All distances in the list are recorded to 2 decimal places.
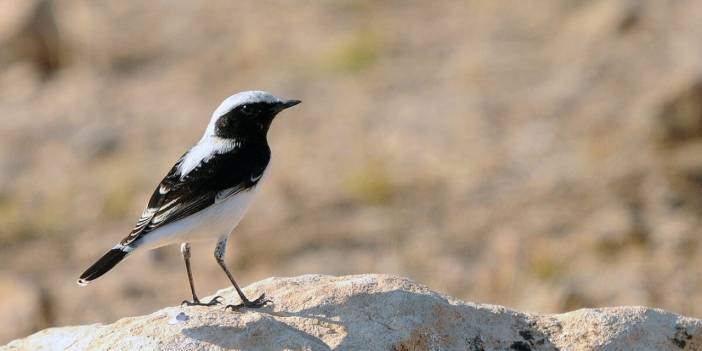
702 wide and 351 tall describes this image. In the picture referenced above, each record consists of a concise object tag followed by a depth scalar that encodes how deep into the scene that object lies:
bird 12.27
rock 10.51
